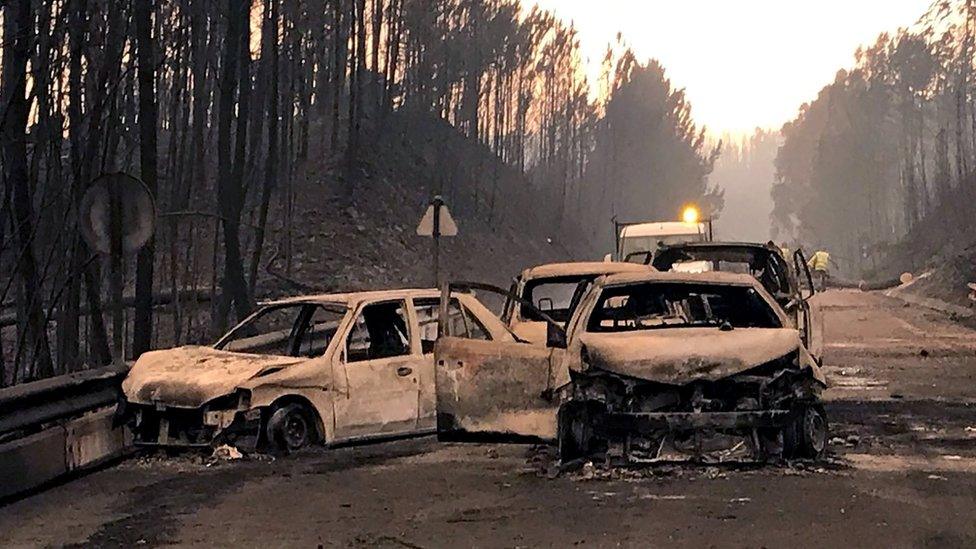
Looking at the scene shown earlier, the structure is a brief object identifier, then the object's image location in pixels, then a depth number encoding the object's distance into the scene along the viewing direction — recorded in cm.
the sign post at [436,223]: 2062
